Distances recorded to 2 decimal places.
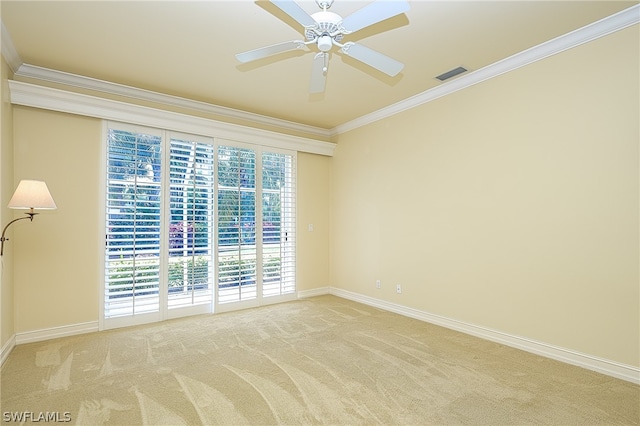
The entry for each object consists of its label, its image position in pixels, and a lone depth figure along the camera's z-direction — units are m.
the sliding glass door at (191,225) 3.83
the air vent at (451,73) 3.48
